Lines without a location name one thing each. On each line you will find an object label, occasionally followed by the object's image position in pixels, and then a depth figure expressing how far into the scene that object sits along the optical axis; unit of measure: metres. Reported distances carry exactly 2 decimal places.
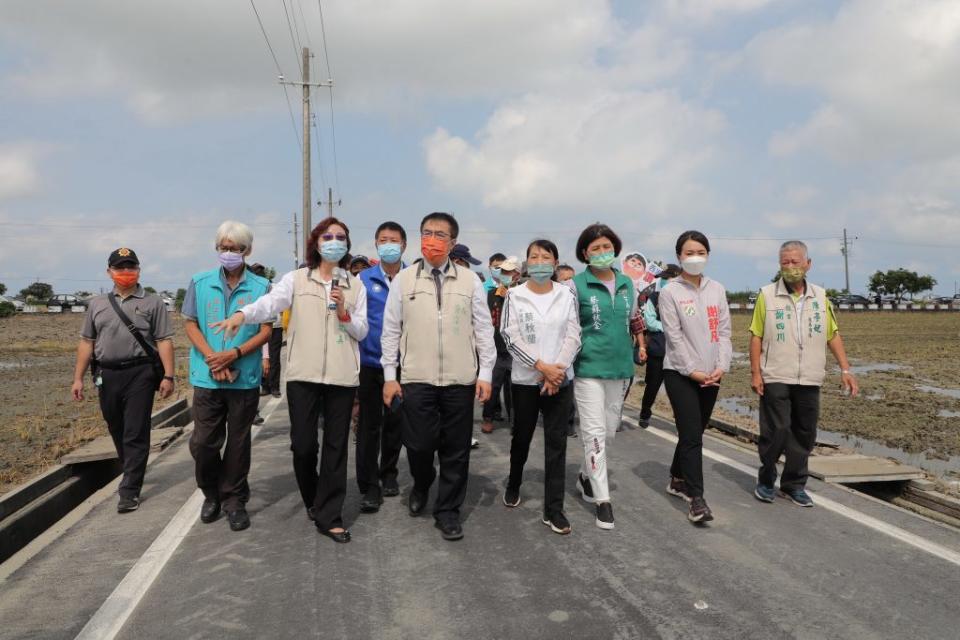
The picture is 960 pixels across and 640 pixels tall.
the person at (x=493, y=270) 8.67
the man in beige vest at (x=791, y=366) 5.35
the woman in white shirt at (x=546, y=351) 4.75
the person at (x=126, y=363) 5.44
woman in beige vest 4.62
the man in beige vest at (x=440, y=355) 4.64
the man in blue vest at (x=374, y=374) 5.32
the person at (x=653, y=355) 8.39
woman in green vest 4.90
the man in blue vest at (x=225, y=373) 4.82
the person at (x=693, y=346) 5.07
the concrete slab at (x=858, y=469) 5.86
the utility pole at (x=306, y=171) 24.95
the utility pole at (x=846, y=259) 87.75
